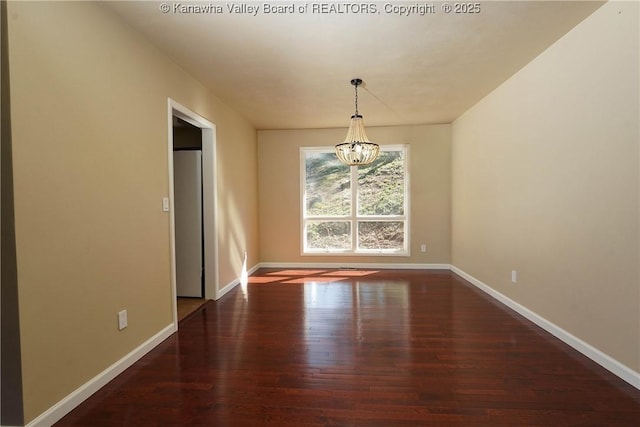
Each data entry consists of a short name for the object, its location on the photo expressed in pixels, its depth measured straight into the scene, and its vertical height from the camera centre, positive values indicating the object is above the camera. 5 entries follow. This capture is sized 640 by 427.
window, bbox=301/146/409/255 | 5.42 +0.11
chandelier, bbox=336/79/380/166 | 3.45 +0.70
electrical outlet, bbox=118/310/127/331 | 2.14 -0.74
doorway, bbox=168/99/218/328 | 3.68 -0.09
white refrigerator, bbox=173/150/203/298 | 3.71 -0.10
